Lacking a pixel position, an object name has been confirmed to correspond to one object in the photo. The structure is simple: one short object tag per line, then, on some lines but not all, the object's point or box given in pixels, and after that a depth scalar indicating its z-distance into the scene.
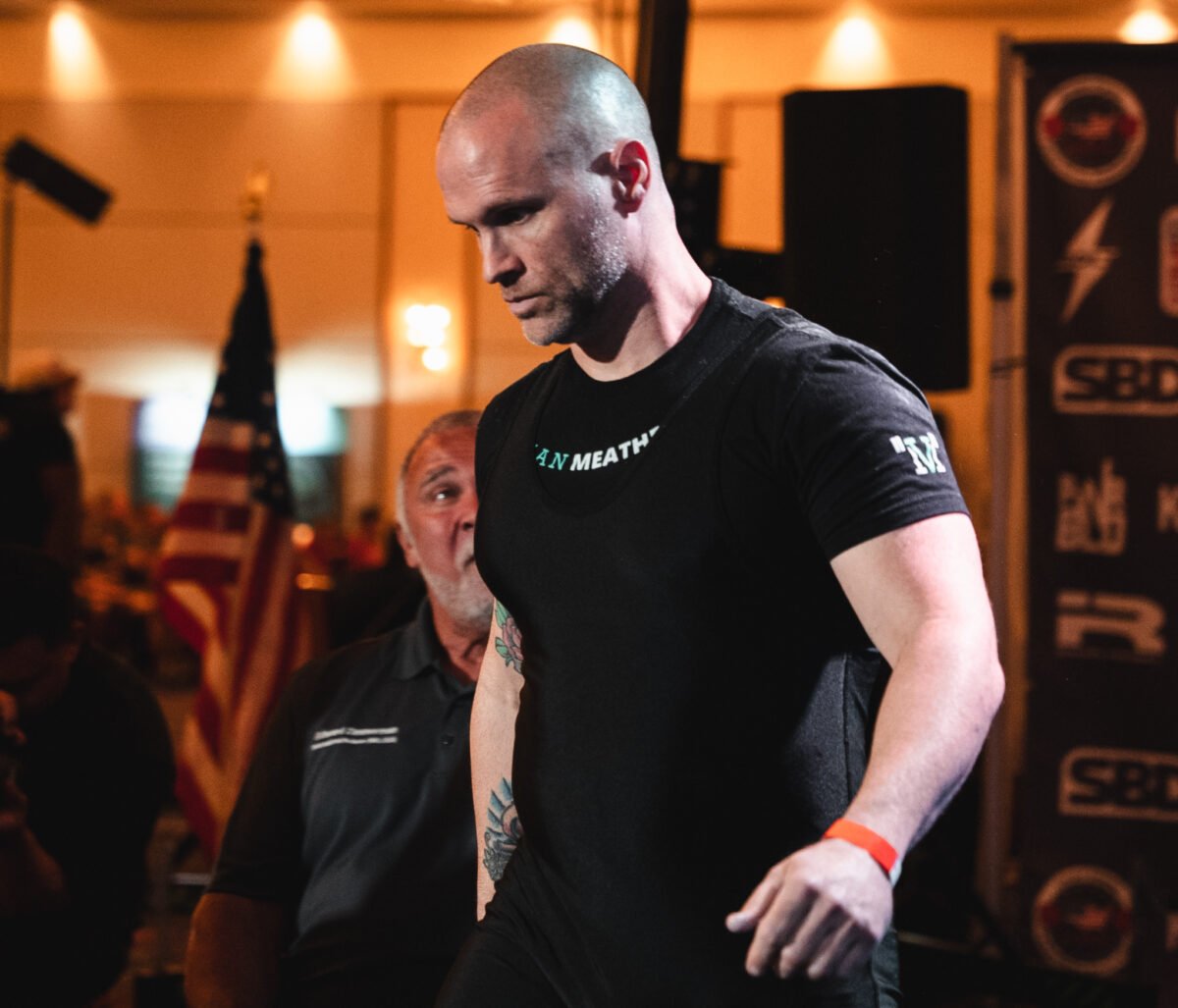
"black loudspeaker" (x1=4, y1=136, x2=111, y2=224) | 7.24
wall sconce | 12.69
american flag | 4.22
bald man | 1.29
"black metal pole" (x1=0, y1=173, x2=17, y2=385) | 7.96
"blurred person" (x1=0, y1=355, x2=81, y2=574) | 5.33
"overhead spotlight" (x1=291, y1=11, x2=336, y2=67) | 12.91
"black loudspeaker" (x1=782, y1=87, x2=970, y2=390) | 2.95
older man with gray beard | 2.25
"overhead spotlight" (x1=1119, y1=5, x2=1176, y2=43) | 11.57
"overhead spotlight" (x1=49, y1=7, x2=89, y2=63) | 13.10
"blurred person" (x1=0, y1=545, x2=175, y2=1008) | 2.59
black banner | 4.04
